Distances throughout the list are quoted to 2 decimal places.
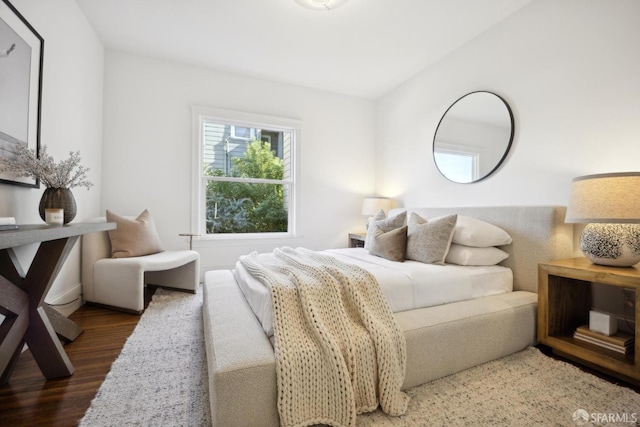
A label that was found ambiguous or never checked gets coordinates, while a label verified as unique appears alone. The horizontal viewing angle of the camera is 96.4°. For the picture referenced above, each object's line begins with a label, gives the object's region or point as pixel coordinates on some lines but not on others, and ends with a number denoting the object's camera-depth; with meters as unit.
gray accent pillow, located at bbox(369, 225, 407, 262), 2.35
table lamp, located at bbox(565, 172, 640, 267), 1.51
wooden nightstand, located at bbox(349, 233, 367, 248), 3.79
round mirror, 2.63
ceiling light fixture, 2.39
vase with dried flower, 1.68
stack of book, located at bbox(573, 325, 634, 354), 1.61
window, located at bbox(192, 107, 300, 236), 3.62
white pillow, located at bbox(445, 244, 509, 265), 2.21
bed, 1.11
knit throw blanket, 1.19
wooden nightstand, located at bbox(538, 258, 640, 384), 1.49
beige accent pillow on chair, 2.73
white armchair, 2.45
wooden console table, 1.41
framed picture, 1.63
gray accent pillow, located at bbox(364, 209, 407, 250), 2.63
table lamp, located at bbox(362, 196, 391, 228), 3.91
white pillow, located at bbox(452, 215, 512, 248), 2.25
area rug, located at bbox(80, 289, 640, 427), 1.25
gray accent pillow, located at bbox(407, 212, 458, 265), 2.22
